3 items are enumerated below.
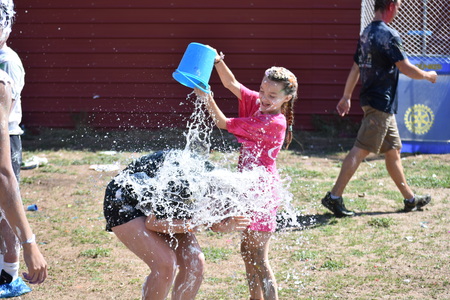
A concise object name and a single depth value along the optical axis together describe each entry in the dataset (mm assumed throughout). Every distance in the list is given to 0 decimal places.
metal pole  17415
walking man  11156
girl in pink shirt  7070
